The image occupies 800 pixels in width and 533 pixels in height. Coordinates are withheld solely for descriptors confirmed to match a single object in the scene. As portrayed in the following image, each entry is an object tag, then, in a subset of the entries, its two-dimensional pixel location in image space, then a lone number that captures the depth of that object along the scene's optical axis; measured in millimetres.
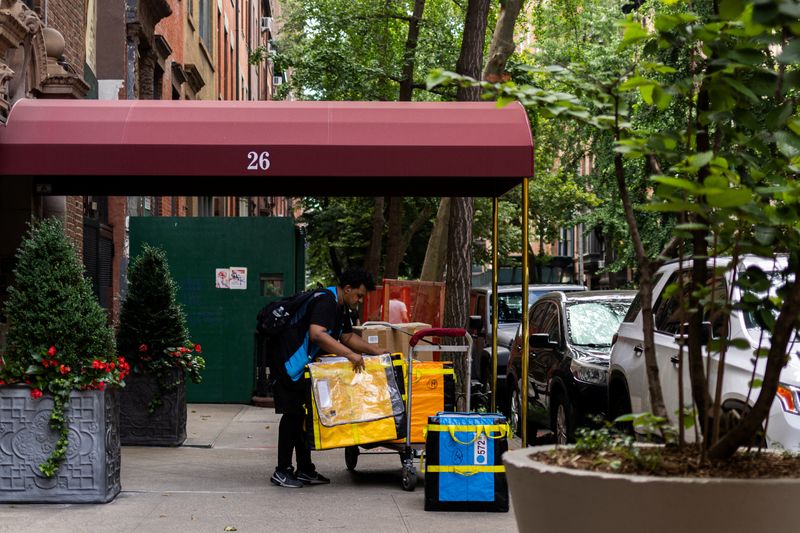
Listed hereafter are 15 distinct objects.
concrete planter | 4059
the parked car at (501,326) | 17797
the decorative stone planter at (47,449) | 8672
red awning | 10141
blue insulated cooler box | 8797
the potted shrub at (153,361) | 12602
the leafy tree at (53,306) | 8766
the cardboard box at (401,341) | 14766
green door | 18641
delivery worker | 9938
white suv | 7590
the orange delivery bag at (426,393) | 10070
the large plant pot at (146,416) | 12711
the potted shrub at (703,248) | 4062
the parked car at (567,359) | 11828
